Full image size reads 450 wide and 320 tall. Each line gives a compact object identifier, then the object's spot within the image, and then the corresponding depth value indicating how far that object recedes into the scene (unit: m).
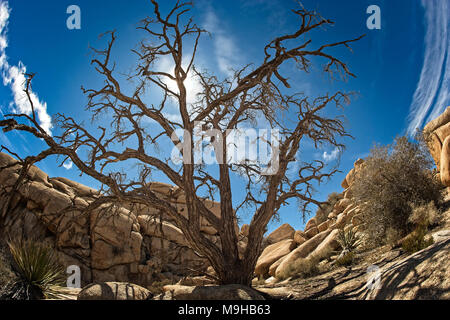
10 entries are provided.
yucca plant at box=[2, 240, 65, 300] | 7.18
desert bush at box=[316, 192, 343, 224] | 24.85
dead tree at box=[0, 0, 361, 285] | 8.17
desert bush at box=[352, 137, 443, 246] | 10.63
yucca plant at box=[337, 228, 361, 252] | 12.59
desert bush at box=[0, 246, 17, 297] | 7.22
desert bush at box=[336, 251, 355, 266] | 10.55
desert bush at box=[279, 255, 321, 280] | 11.60
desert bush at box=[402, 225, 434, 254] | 6.72
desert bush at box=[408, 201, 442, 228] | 8.94
